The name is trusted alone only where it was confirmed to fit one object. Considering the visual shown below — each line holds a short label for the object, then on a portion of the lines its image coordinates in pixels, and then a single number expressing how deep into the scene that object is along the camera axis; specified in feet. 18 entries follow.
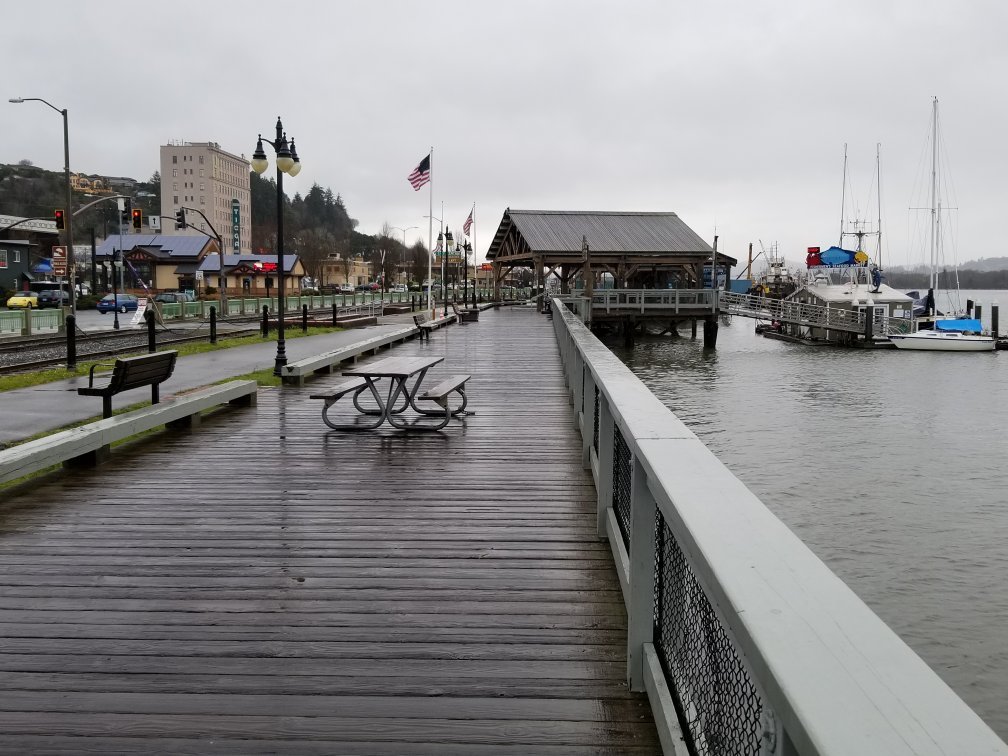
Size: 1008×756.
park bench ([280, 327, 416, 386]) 45.96
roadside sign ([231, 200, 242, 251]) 350.27
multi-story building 493.36
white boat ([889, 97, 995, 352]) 163.22
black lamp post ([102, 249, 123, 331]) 231.50
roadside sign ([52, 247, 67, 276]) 129.29
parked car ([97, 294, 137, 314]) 156.76
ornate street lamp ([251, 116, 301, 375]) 51.42
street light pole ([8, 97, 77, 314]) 91.83
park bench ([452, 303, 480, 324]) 125.90
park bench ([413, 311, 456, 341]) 87.40
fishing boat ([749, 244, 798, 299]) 313.42
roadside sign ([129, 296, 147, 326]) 116.47
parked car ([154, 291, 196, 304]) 196.46
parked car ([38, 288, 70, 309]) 177.20
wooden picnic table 30.19
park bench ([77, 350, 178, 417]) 26.99
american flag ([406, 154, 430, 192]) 111.86
